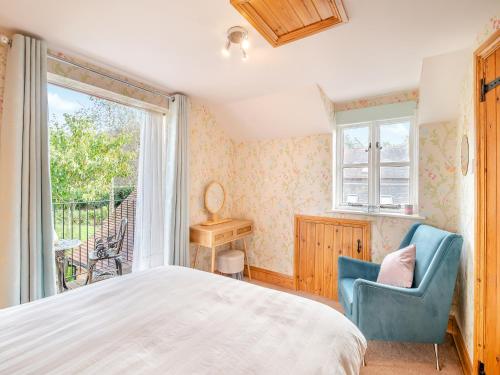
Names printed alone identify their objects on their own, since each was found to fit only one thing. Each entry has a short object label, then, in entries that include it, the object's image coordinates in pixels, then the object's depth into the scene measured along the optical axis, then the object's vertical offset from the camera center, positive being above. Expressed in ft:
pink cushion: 6.51 -2.09
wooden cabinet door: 9.09 -2.21
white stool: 10.52 -3.09
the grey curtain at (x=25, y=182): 5.26 +0.15
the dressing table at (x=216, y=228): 9.44 -1.53
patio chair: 8.55 -2.17
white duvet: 2.97 -2.04
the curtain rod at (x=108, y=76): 6.13 +3.20
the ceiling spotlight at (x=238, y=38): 5.24 +3.34
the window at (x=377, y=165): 8.77 +0.93
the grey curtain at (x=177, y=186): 8.77 +0.12
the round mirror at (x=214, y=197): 10.57 -0.32
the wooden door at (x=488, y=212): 4.62 -0.39
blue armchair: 5.85 -2.68
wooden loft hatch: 4.46 +3.34
